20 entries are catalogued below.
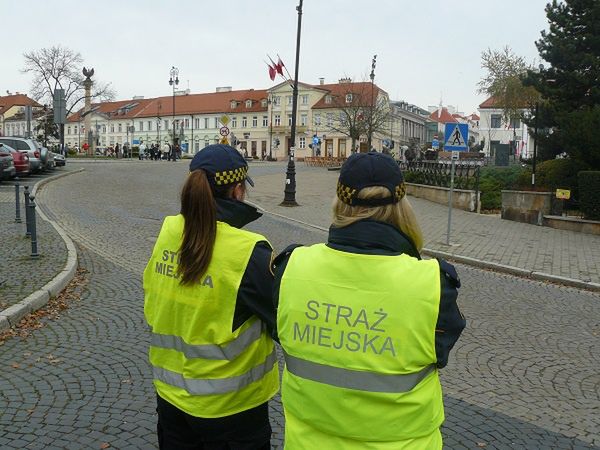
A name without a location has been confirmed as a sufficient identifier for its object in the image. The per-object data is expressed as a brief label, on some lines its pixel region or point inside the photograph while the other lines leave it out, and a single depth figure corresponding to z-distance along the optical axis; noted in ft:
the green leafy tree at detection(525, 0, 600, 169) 67.00
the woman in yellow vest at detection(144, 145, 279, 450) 7.50
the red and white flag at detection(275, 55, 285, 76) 81.94
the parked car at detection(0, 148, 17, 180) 70.69
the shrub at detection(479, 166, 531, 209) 75.31
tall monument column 202.59
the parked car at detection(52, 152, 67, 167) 111.18
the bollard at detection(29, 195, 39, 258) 30.99
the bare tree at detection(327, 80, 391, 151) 167.81
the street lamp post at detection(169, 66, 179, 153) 213.83
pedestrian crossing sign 45.52
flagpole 66.44
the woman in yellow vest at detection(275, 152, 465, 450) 5.82
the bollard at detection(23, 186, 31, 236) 32.63
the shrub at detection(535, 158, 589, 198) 59.98
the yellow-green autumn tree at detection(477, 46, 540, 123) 133.28
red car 77.66
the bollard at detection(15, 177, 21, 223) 43.21
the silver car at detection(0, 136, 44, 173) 85.10
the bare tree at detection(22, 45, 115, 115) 216.33
